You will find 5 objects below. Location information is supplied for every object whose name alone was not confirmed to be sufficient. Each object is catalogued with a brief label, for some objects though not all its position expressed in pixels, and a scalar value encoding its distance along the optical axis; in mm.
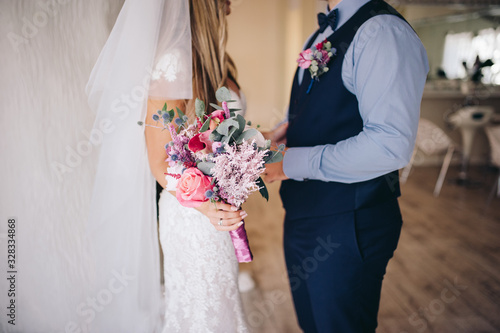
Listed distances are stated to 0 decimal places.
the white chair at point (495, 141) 3602
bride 1146
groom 1113
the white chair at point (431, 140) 4520
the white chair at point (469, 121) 4660
